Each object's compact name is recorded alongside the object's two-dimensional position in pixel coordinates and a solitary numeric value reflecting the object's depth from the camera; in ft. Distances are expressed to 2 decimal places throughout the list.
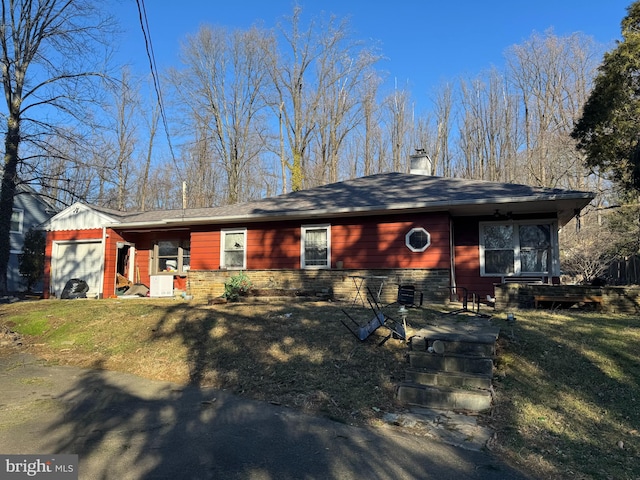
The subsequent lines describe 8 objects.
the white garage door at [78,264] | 52.47
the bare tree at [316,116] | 98.94
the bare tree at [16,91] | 44.34
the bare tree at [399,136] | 109.70
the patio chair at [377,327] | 22.02
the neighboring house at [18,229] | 80.94
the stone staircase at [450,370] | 16.44
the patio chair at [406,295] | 29.52
